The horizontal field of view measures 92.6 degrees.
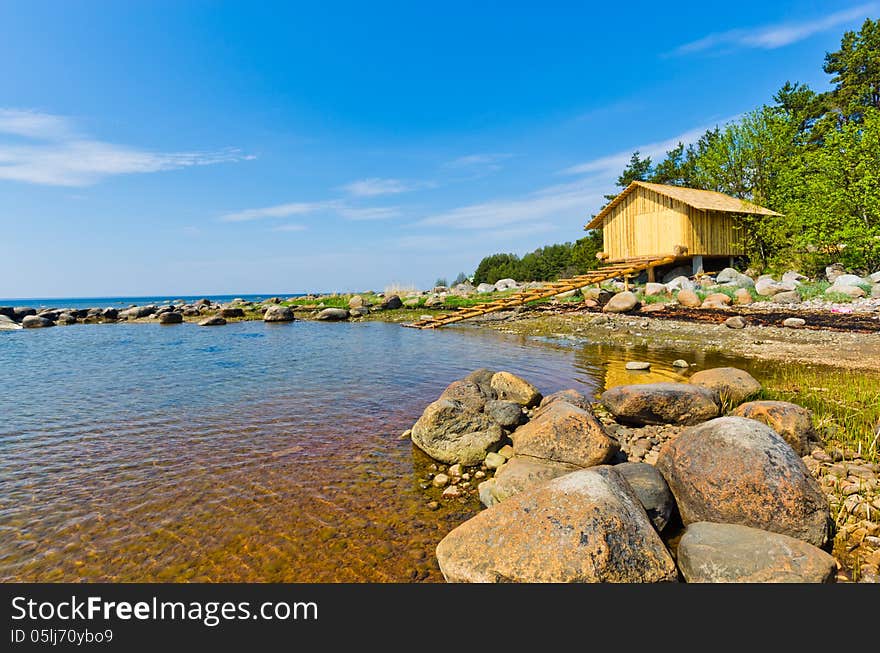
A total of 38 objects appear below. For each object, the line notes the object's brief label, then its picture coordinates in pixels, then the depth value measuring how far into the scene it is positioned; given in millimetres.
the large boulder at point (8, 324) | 31197
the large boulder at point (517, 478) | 4961
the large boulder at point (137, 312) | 37781
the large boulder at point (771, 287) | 21719
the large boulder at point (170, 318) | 32750
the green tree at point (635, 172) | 43469
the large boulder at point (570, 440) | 5457
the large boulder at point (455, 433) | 6277
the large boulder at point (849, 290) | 19031
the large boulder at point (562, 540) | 3250
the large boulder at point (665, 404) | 7042
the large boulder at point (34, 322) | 32500
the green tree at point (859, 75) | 34375
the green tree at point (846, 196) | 21016
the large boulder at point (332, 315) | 32594
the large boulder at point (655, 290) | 26391
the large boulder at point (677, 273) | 31188
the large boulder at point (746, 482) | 3984
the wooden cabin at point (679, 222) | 29203
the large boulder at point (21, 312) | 37656
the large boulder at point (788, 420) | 5707
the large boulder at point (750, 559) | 3258
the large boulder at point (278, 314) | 31969
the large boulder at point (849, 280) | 19878
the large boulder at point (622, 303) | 23328
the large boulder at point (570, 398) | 7168
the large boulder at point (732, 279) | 24391
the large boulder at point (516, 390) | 8590
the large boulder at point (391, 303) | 36844
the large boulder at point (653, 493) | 4391
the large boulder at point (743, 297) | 21234
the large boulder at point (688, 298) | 22781
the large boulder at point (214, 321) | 30531
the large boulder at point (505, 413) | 7102
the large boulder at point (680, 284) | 26019
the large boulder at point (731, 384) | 7906
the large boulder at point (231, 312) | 36000
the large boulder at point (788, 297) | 20234
